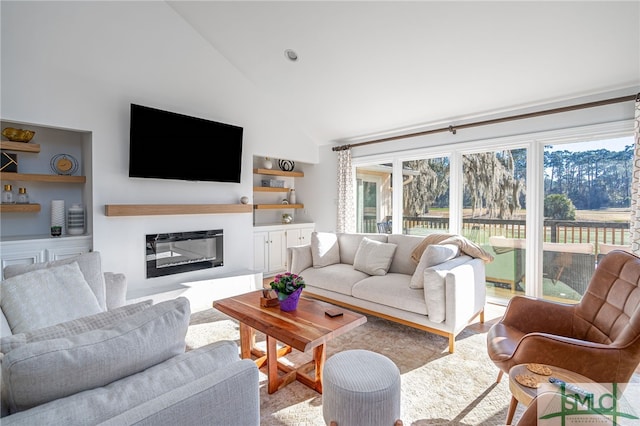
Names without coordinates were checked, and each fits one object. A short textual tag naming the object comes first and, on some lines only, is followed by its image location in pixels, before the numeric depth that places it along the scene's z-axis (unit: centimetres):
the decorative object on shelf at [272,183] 584
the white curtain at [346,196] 546
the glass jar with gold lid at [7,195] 318
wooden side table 134
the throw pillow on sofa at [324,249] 398
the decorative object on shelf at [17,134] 307
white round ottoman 152
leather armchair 157
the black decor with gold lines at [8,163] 314
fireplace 391
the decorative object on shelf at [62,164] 354
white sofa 270
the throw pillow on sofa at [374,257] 359
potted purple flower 236
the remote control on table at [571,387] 127
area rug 191
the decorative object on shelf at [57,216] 331
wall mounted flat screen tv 364
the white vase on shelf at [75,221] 348
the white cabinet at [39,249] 295
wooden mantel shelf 351
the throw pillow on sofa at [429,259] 291
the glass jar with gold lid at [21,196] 327
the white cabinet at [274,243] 519
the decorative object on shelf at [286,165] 606
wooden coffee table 202
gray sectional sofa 80
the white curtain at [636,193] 292
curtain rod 309
